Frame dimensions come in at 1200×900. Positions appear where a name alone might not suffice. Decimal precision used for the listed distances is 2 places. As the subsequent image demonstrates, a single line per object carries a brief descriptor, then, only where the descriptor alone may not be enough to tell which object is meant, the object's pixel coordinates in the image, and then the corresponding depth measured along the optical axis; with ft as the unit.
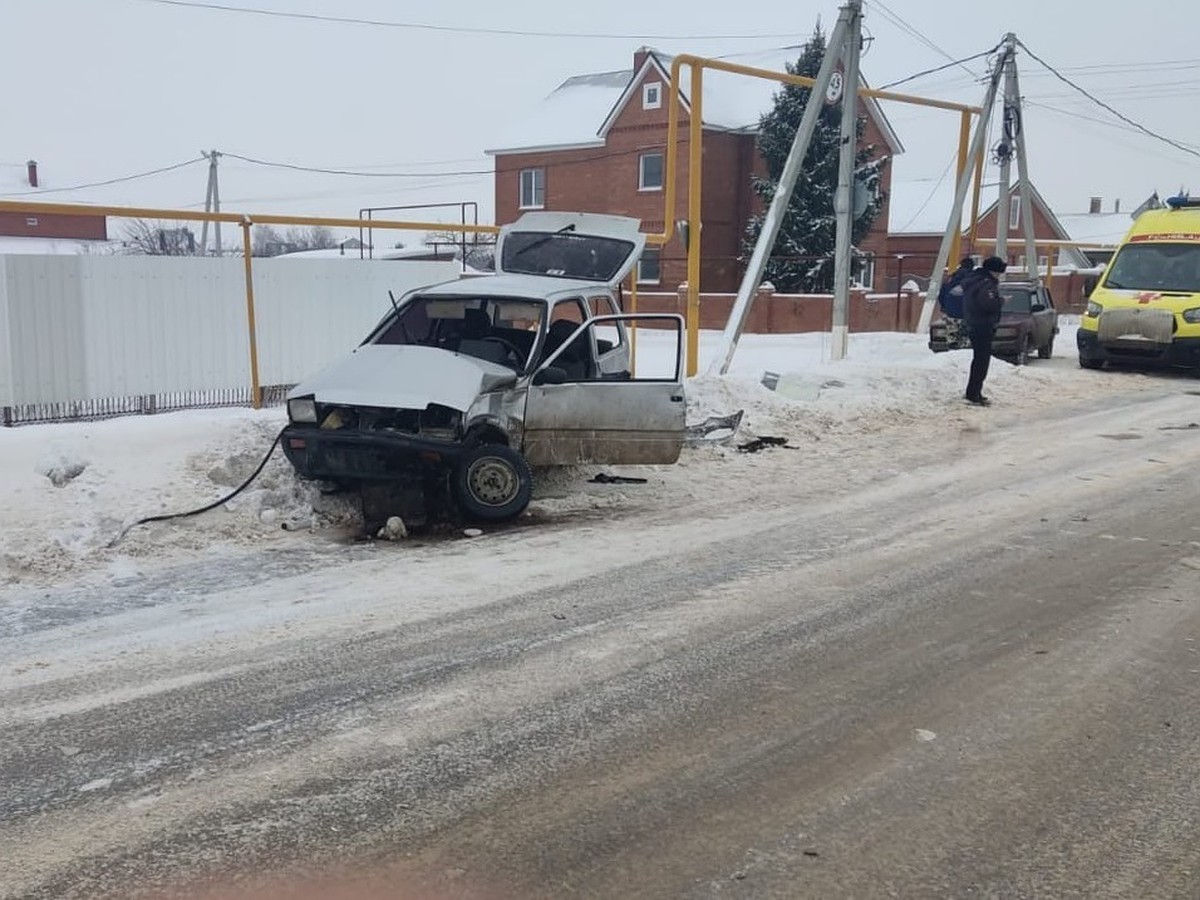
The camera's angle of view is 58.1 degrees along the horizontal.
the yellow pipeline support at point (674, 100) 45.19
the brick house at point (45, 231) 82.12
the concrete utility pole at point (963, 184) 73.56
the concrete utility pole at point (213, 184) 148.46
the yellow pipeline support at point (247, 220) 29.35
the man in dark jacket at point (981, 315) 44.96
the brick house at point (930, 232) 149.28
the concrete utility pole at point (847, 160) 54.75
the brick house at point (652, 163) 135.23
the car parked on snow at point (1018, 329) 62.49
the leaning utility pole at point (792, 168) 51.70
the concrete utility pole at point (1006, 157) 77.77
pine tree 112.78
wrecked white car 24.71
